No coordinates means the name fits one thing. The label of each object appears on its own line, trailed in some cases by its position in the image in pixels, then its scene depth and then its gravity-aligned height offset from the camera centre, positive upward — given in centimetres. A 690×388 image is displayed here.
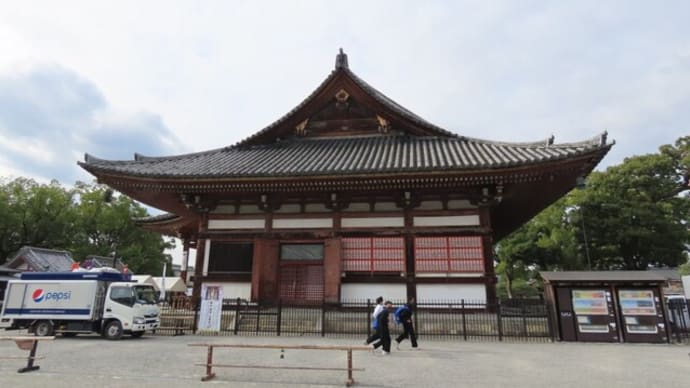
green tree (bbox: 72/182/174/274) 4250 +674
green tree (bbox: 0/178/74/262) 3766 +732
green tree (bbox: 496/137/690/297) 2808 +557
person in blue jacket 972 -74
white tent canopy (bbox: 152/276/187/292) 3455 +65
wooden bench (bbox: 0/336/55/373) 735 -108
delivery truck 1250 -51
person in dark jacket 901 -106
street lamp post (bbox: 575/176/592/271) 2858 +446
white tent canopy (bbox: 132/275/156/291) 3250 +98
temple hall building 1205 +309
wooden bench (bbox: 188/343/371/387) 626 -125
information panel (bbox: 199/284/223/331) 1239 -75
